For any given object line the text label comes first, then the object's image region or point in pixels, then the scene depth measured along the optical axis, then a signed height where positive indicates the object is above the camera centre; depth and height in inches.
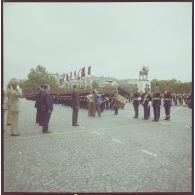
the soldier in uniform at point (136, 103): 722.4 -13.9
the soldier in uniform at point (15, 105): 422.0 -12.0
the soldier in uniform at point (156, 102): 637.3 -10.1
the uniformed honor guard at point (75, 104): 555.1 -13.2
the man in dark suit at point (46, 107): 458.6 -15.6
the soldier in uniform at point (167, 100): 660.7 -6.2
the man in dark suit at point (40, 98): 474.4 -3.7
